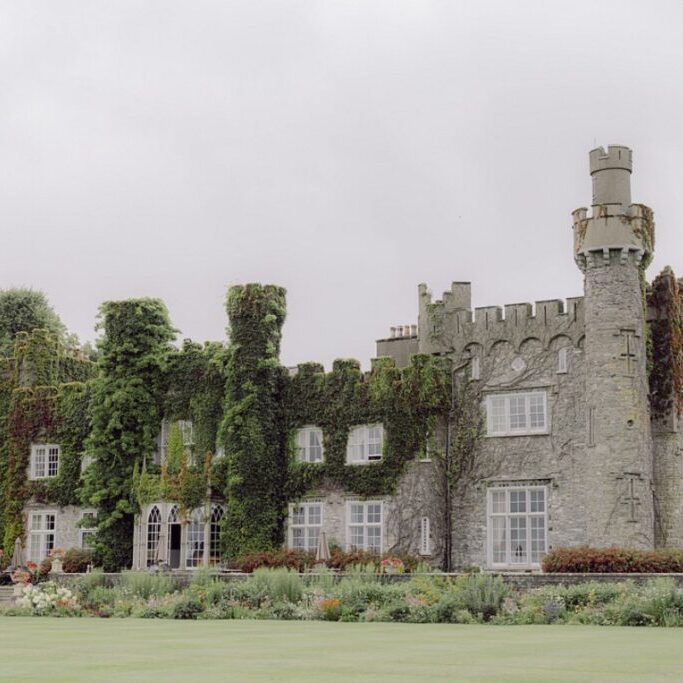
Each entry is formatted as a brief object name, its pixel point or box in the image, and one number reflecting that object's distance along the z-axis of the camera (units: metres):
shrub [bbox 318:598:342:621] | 23.33
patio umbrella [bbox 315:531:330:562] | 35.50
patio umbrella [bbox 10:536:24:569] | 41.09
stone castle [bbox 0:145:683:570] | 34.06
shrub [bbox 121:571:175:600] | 29.22
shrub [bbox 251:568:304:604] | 26.00
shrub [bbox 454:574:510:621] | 22.64
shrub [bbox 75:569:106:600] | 30.75
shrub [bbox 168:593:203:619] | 25.17
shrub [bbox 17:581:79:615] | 28.64
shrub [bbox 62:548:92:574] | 40.88
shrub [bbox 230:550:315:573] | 36.25
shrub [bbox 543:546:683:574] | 29.89
